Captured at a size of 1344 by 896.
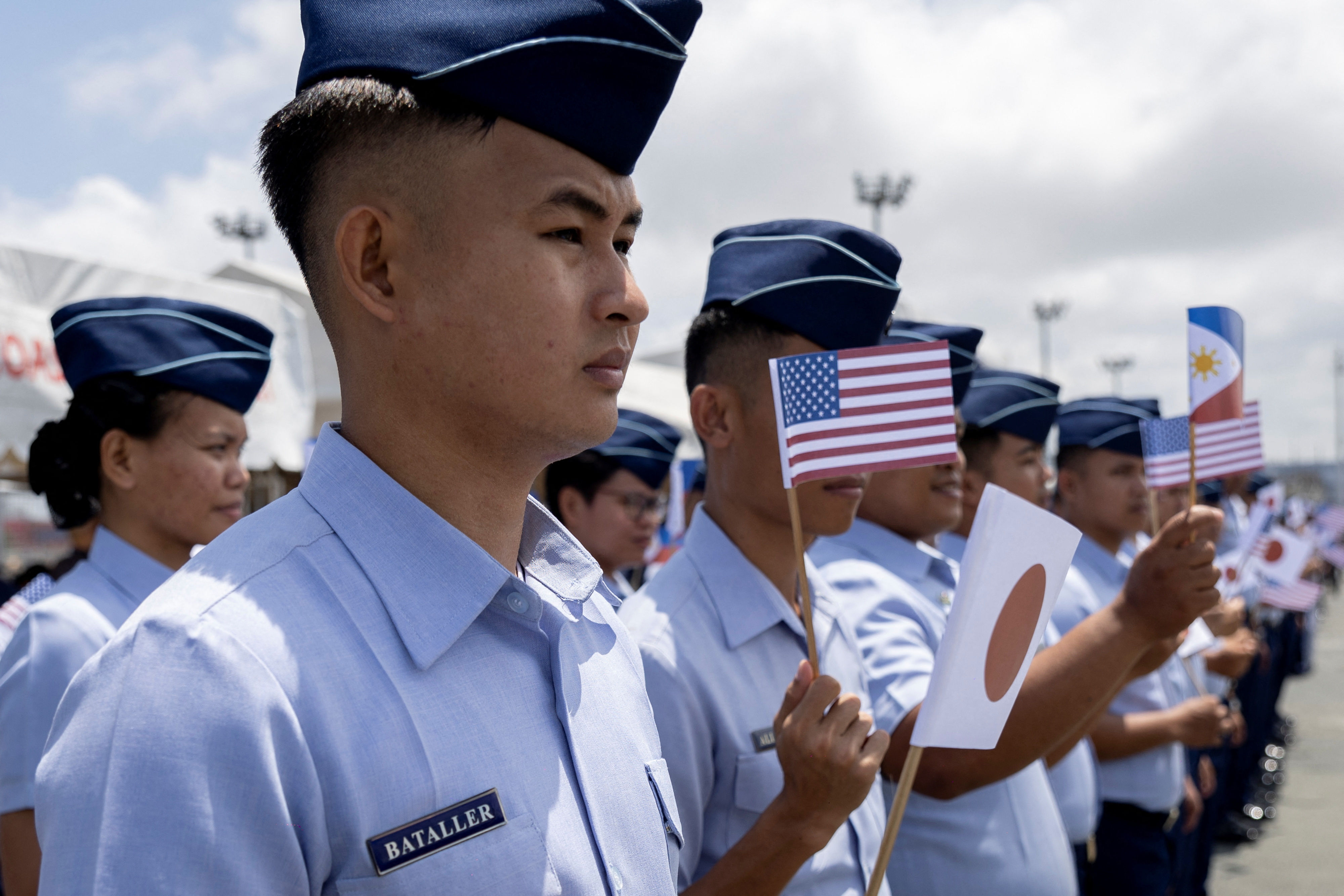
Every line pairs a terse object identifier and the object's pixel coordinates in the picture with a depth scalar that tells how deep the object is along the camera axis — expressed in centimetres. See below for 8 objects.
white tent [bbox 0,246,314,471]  461
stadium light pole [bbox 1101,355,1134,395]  4925
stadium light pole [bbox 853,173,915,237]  2506
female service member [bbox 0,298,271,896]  258
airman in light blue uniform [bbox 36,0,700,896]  95
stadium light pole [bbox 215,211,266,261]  2602
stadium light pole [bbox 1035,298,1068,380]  4297
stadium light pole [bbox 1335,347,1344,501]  5538
